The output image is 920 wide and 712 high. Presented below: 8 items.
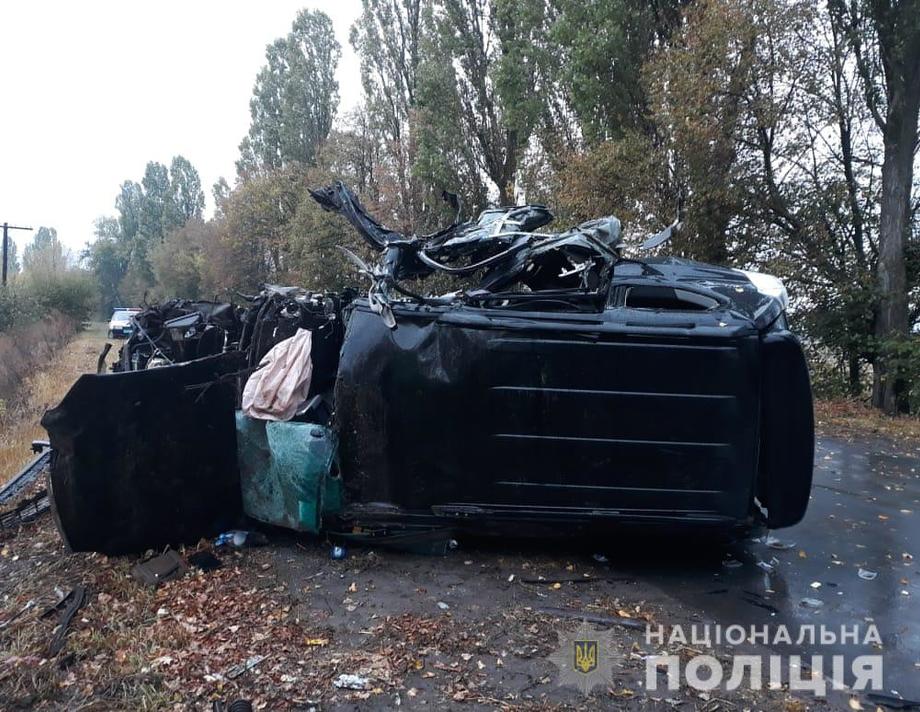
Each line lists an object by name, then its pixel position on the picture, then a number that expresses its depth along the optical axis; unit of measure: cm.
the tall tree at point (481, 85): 1733
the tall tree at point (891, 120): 1043
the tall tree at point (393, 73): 2084
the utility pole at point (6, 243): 3250
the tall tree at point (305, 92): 2795
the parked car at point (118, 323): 2412
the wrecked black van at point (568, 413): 377
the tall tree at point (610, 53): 1208
